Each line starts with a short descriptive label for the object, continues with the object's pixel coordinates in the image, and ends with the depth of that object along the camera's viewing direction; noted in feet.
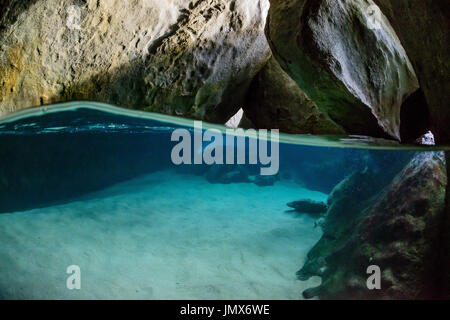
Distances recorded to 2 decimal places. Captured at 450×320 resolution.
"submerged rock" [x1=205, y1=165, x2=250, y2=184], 15.70
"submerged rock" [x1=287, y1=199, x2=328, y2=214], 12.94
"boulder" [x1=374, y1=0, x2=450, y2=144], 10.66
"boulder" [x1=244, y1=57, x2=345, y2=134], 21.76
